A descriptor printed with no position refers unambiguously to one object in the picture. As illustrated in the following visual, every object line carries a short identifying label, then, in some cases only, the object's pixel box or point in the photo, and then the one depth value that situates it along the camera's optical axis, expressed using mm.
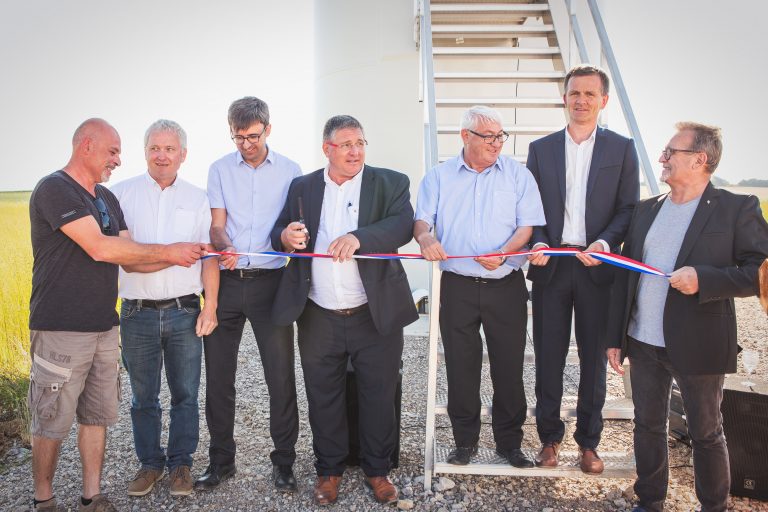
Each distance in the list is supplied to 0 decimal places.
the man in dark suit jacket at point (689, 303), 2838
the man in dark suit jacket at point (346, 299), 3406
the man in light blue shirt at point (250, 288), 3625
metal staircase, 3586
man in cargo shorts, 3061
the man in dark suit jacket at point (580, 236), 3475
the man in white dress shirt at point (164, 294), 3549
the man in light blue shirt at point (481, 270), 3480
